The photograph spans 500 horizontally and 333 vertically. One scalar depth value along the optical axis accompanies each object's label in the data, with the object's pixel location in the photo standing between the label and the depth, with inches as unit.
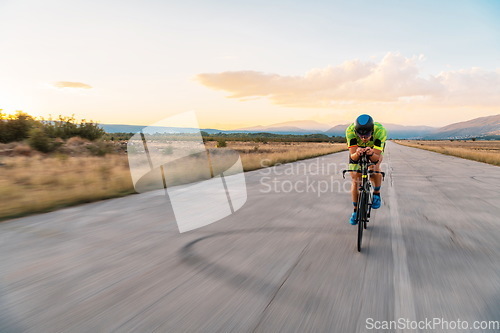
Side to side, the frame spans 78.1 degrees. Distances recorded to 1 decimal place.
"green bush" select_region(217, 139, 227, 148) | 1671.5
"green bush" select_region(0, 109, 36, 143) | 762.2
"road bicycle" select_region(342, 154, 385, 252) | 170.7
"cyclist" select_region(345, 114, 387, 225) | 172.8
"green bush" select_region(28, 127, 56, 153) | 695.1
